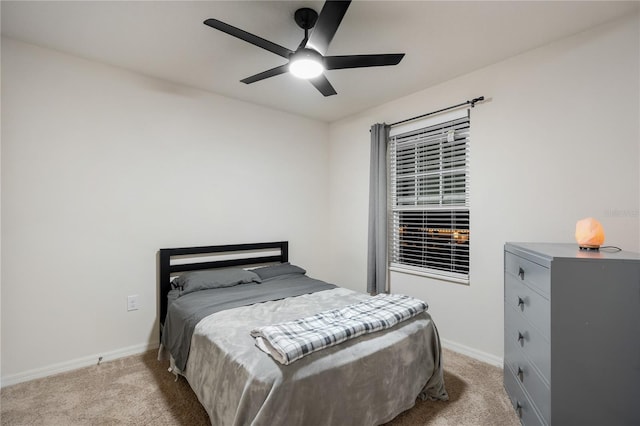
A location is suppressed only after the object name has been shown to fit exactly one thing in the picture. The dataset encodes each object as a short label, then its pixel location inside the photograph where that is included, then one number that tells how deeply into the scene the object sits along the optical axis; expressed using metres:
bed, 1.40
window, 2.92
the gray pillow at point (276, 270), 3.25
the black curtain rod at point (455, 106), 2.71
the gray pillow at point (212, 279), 2.71
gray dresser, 1.41
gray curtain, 3.41
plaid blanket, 1.50
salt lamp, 1.64
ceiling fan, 1.70
